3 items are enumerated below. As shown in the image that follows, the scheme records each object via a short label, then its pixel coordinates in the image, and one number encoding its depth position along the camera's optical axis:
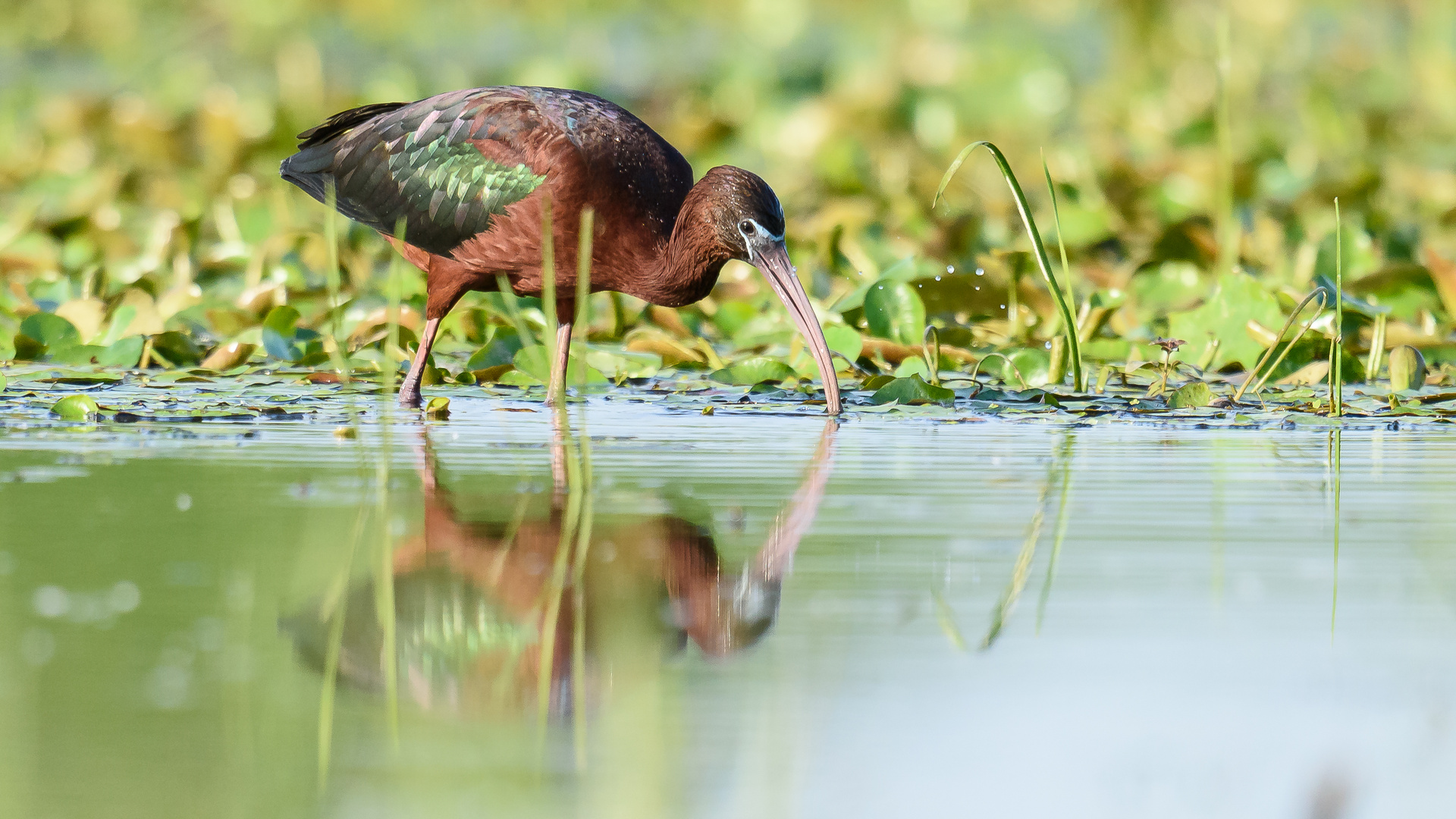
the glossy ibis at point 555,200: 12.52
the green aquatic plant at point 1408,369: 12.48
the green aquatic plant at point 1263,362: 11.34
